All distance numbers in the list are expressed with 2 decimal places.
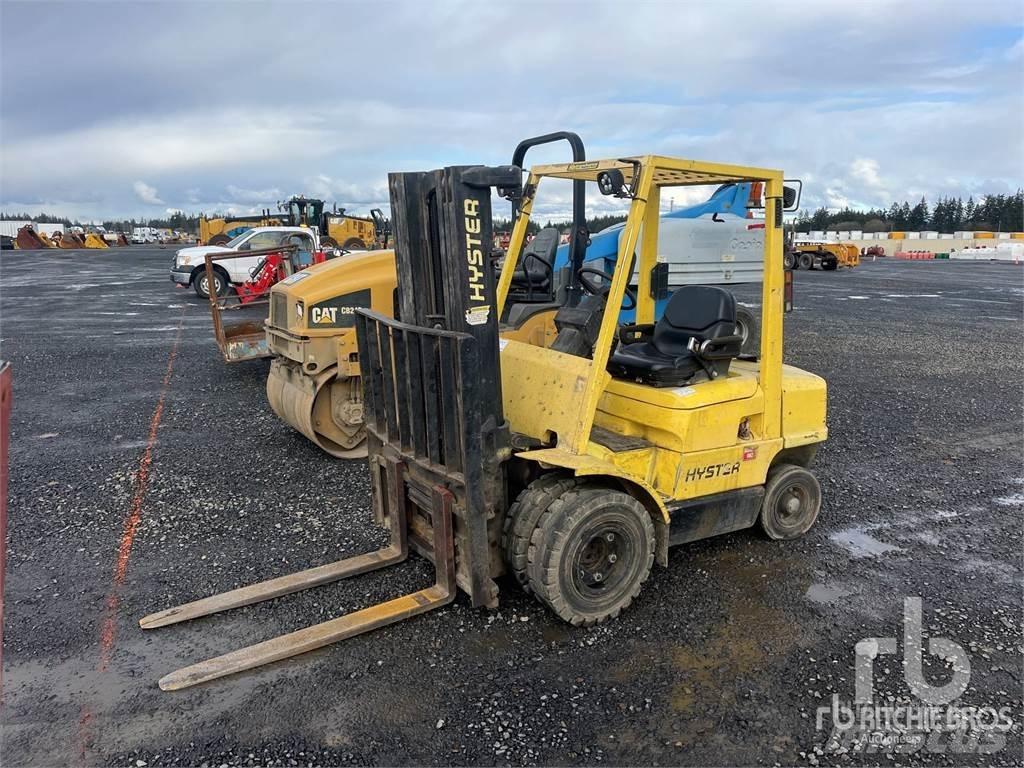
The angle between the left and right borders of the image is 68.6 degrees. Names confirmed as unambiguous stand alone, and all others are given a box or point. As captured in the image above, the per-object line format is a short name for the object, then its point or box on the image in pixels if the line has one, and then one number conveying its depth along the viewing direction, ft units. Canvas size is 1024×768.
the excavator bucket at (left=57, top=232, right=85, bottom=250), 192.85
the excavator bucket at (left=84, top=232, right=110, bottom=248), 197.47
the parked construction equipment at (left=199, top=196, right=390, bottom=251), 101.45
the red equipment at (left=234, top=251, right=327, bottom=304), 37.96
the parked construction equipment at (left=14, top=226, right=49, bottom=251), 180.45
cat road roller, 20.89
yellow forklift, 11.85
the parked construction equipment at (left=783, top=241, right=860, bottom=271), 116.88
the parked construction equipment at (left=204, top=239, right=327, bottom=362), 27.63
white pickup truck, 60.60
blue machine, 36.32
